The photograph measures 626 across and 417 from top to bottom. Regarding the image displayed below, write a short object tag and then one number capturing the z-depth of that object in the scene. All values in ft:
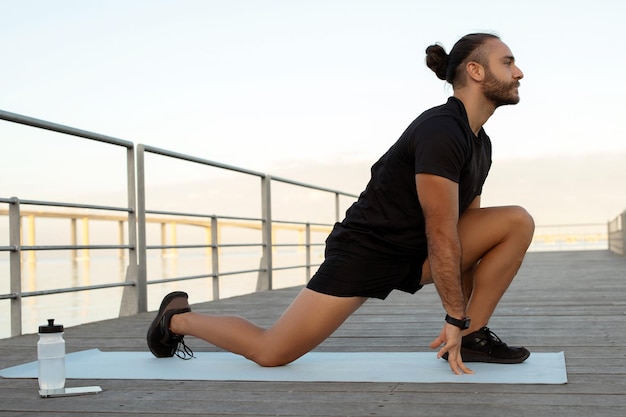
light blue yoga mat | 6.05
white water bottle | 5.77
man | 6.53
